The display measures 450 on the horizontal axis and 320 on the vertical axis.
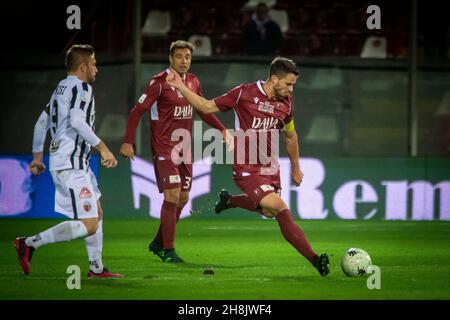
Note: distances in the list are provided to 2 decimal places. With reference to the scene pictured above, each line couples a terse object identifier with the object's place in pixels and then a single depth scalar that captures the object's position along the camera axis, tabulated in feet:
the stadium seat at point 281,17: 66.69
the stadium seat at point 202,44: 63.93
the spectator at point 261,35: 60.44
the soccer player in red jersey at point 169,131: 37.32
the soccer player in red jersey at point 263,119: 32.78
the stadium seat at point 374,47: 65.26
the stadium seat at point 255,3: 67.56
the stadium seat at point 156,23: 65.57
